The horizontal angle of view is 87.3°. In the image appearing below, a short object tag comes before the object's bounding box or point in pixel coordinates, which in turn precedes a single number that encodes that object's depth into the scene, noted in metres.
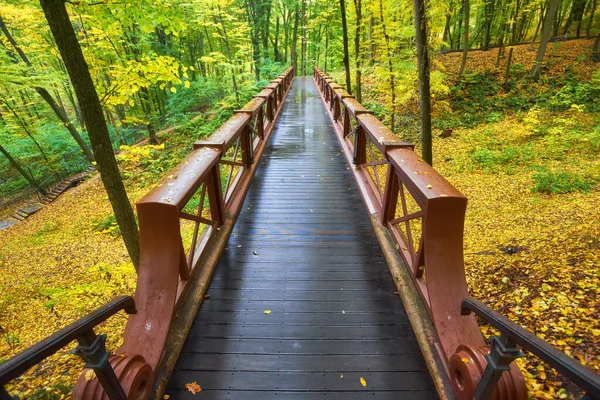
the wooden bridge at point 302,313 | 1.79
